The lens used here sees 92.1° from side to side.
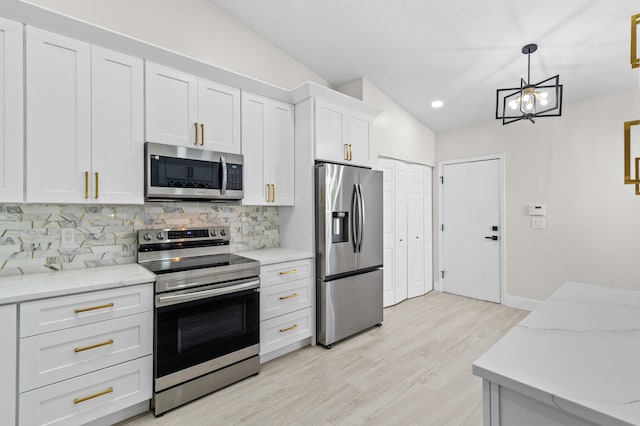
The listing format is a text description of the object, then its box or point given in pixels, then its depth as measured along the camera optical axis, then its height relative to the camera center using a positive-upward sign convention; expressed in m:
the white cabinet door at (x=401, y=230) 4.23 -0.25
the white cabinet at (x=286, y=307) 2.60 -0.84
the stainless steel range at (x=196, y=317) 1.99 -0.73
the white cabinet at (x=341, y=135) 3.04 +0.81
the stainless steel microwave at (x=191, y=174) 2.23 +0.31
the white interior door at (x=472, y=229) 4.30 -0.25
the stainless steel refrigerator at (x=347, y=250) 2.93 -0.38
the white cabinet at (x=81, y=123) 1.84 +0.58
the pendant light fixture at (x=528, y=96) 2.54 +0.97
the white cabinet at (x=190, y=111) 2.26 +0.81
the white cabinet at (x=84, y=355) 1.62 -0.81
